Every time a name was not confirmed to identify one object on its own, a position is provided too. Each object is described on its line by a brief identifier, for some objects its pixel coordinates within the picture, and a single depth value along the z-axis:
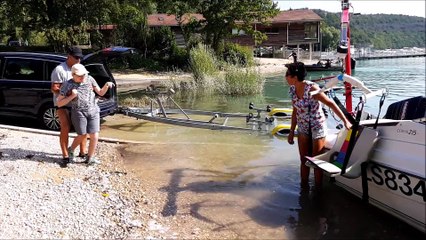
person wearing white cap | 6.63
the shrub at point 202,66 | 20.08
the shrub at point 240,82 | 19.03
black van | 9.66
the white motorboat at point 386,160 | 4.63
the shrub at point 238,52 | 32.31
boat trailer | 9.73
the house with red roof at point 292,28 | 52.72
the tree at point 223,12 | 33.84
